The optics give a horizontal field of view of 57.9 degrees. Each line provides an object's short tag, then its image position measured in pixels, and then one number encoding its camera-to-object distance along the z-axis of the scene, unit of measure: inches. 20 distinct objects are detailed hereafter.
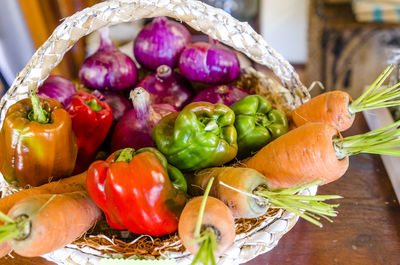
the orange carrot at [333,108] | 27.4
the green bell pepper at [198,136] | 25.7
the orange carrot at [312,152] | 22.1
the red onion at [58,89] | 33.7
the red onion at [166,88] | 36.1
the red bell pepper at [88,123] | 30.1
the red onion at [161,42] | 39.3
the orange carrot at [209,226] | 19.1
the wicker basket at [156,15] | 23.7
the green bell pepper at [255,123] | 29.2
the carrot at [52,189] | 23.9
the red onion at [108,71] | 37.1
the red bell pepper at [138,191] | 22.0
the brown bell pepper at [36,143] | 25.5
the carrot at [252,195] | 20.2
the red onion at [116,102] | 35.7
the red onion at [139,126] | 29.9
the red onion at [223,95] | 34.2
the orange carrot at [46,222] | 19.5
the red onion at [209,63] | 36.8
